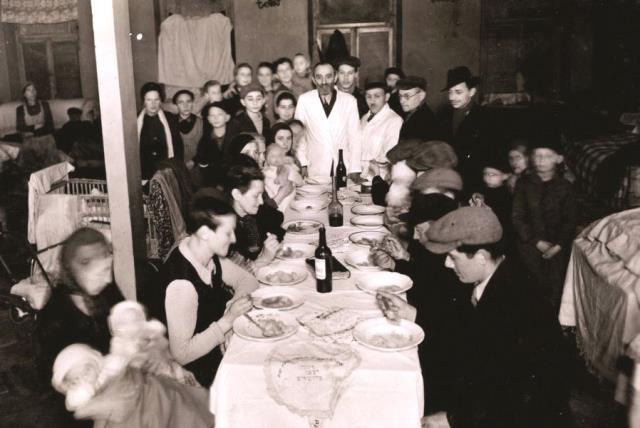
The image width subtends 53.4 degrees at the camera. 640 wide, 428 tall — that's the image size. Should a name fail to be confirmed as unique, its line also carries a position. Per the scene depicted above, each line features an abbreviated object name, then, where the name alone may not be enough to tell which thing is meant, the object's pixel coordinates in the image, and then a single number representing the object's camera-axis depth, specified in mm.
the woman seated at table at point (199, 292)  2742
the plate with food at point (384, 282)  3121
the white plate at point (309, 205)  4859
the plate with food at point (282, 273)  3240
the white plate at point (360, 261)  3432
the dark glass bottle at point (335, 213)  4402
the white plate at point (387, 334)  2525
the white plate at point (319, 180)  5774
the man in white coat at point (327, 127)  6484
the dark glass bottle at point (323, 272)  3091
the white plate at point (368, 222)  4393
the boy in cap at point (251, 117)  5898
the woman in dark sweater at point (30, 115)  10297
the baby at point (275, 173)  4887
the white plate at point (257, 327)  2616
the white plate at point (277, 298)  2929
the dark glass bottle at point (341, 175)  5930
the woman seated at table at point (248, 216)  3664
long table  2350
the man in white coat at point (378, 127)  6176
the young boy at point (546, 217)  4391
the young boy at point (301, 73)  7816
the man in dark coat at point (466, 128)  5168
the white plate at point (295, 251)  3633
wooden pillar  3287
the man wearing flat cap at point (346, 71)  6516
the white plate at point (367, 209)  4625
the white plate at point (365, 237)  3898
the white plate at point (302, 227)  4168
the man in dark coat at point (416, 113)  5723
